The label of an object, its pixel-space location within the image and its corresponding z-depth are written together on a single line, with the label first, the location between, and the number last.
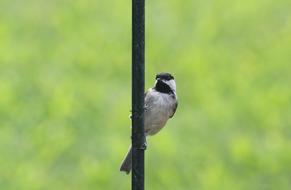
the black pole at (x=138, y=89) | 6.87
